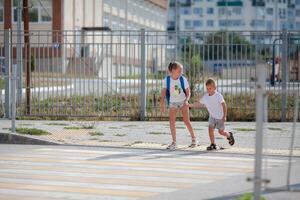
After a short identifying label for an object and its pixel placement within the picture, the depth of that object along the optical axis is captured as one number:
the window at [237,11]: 121.69
